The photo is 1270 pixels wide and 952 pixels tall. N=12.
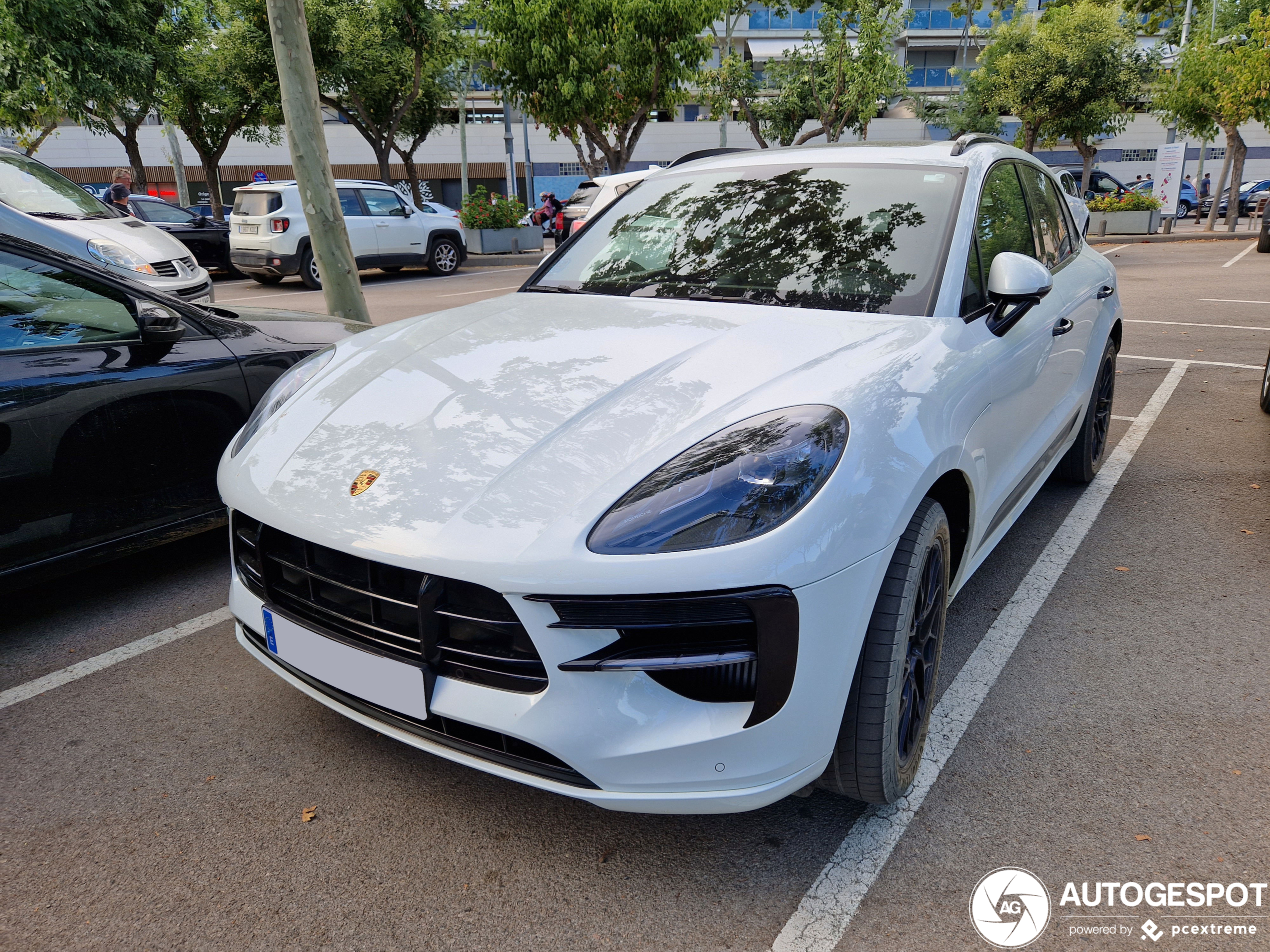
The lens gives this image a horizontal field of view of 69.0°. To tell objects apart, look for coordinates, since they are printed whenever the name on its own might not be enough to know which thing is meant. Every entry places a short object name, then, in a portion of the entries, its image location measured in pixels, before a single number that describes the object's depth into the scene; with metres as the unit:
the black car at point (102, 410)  3.09
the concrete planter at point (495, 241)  20.39
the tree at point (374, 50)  21.42
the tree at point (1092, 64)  25.69
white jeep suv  14.45
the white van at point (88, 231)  8.34
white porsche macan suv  1.79
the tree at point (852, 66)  23.67
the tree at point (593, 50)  19.91
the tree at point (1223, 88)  22.08
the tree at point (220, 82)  20.86
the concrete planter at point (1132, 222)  25.47
